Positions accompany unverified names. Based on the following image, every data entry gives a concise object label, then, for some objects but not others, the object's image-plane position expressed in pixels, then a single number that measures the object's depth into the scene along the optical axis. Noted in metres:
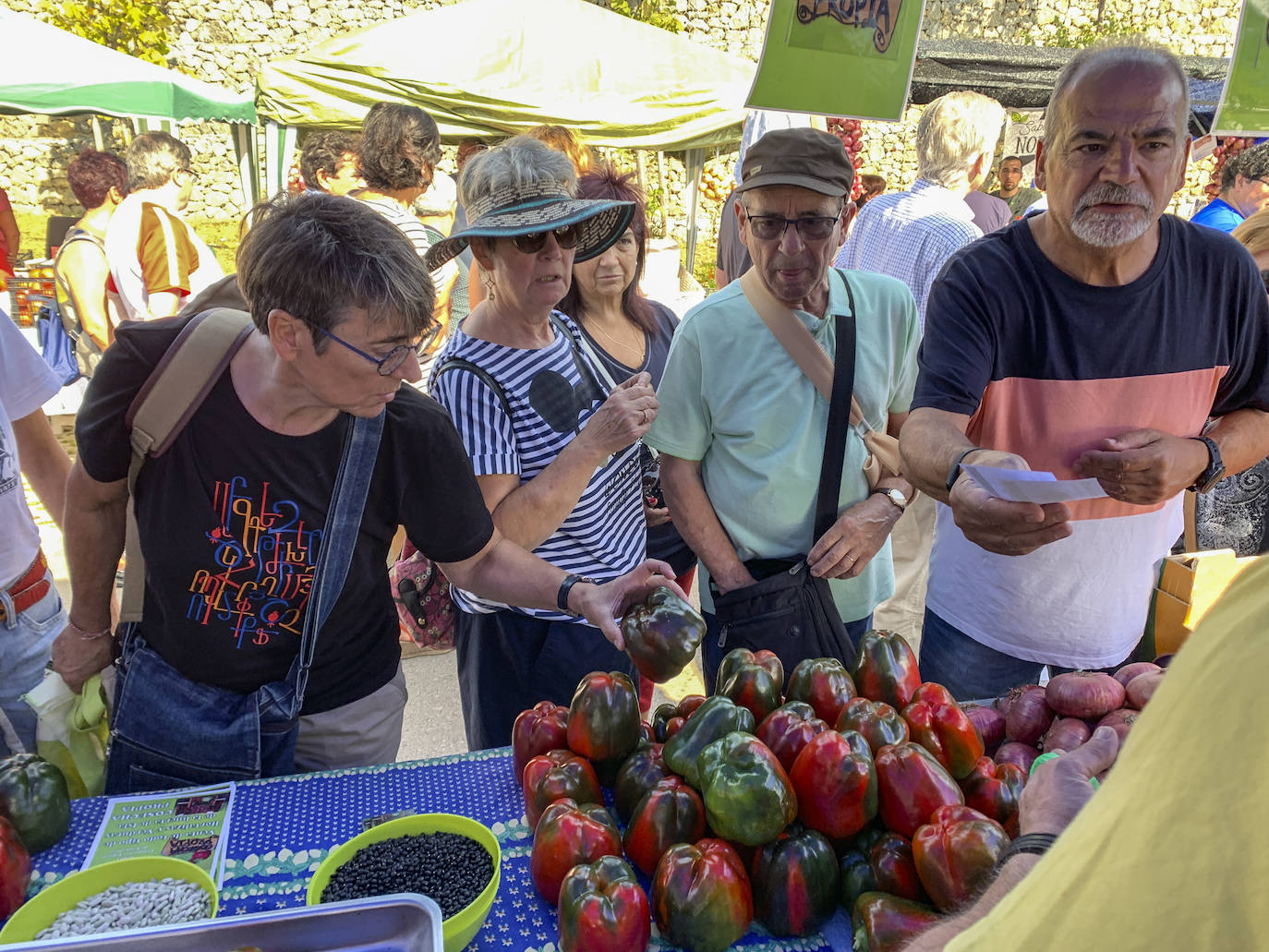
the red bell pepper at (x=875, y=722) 1.42
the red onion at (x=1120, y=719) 1.49
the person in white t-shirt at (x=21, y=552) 2.08
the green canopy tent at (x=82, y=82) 7.86
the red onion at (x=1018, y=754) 1.59
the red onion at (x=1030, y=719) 1.64
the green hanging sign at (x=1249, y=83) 2.75
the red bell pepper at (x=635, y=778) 1.48
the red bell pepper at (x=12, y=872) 1.32
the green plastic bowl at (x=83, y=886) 1.24
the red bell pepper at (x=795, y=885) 1.28
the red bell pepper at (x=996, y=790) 1.38
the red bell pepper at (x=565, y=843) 1.32
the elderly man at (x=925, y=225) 3.48
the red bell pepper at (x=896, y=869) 1.25
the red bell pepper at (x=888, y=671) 1.61
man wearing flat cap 2.22
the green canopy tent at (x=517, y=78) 7.50
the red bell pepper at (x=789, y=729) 1.41
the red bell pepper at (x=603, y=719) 1.54
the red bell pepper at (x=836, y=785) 1.29
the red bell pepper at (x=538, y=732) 1.62
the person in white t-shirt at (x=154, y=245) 5.12
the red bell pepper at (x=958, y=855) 1.15
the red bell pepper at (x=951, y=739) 1.45
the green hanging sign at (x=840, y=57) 2.56
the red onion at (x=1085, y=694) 1.57
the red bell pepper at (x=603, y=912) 1.20
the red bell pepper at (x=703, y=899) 1.23
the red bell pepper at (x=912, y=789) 1.29
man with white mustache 1.83
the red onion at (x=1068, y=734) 1.51
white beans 1.27
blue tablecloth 1.34
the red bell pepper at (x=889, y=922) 1.16
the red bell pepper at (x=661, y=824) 1.36
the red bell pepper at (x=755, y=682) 1.58
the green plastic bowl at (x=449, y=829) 1.23
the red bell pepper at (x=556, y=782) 1.47
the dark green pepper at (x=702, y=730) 1.45
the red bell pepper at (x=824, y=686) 1.58
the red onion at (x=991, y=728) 1.71
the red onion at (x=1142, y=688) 1.60
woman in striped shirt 2.12
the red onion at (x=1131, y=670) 1.72
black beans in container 1.29
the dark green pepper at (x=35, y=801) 1.44
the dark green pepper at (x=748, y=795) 1.27
